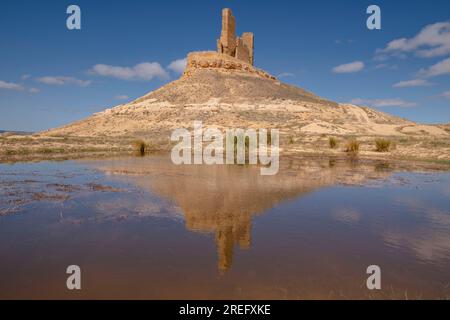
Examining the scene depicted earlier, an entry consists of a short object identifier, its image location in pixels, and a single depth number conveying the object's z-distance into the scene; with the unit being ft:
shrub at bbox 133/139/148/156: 117.48
